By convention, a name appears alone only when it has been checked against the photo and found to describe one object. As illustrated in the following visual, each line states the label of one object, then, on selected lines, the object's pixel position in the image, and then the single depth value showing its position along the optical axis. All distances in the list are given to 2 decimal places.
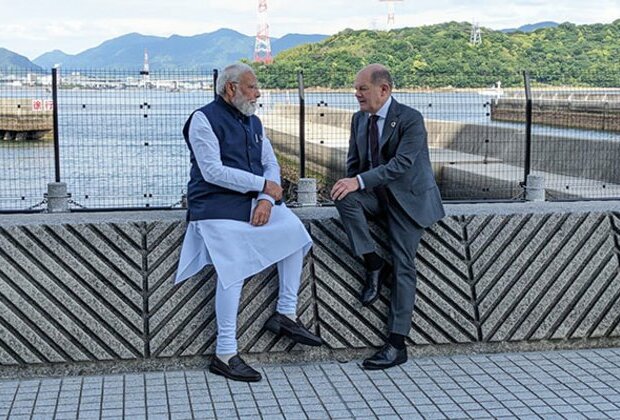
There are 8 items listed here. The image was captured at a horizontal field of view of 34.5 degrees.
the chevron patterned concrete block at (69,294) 5.88
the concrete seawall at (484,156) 12.65
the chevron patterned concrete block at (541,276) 6.45
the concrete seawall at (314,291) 5.93
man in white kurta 5.81
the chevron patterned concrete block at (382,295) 6.27
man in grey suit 6.05
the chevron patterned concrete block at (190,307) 6.03
